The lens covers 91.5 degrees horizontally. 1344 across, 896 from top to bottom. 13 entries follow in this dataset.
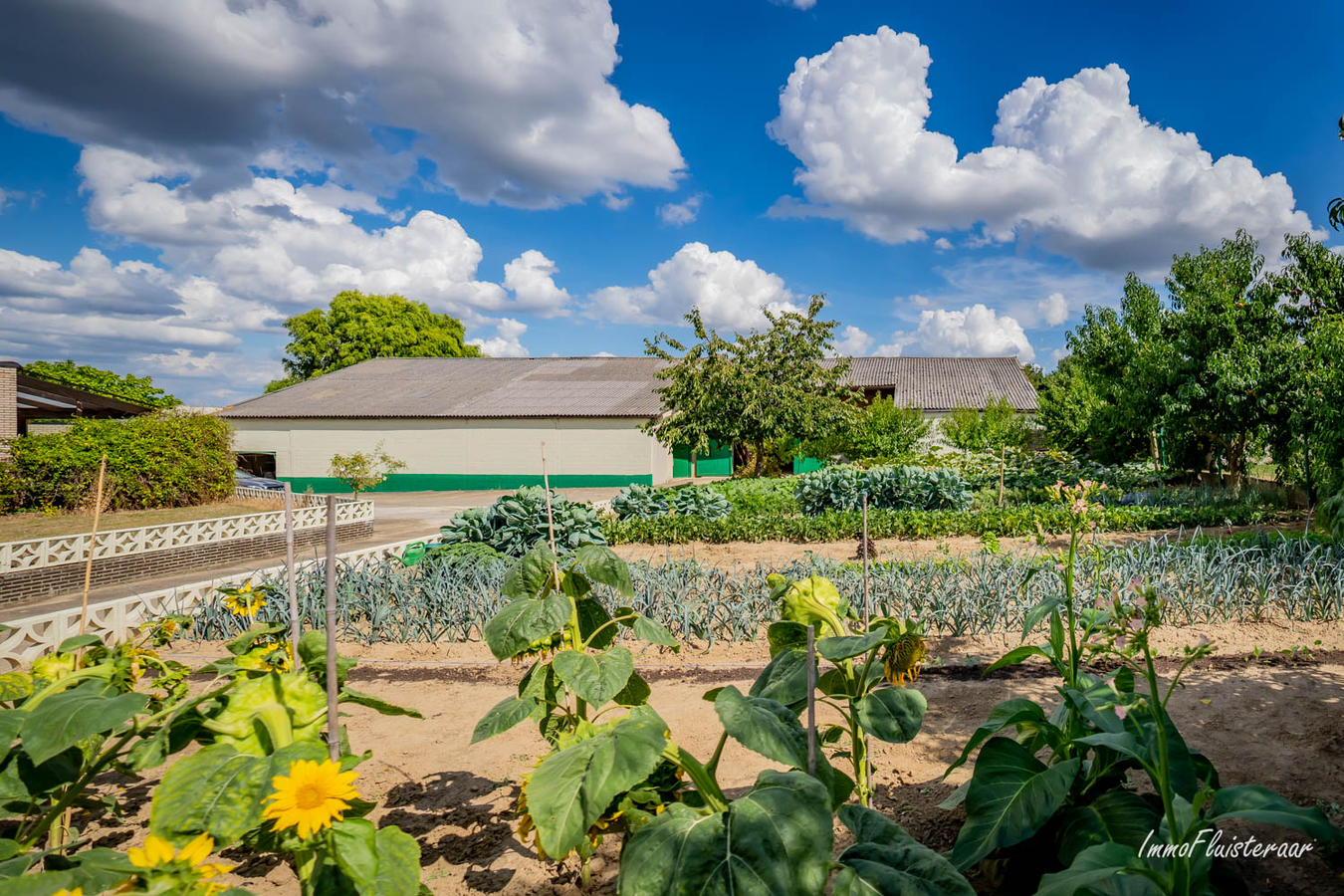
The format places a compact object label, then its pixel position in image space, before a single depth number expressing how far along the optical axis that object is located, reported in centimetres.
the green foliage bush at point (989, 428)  1940
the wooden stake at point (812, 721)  135
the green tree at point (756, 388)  1653
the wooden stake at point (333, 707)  135
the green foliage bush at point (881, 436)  2064
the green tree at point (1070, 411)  1695
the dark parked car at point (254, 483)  1831
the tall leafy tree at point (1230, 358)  1010
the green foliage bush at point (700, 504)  1056
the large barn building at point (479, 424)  2172
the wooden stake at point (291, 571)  167
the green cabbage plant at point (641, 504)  1065
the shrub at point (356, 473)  1592
